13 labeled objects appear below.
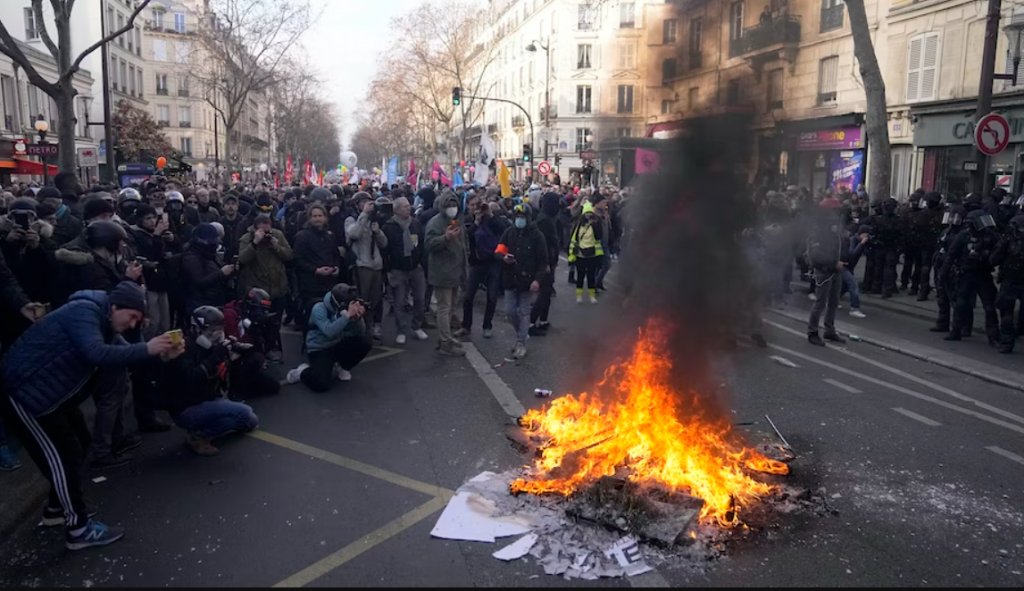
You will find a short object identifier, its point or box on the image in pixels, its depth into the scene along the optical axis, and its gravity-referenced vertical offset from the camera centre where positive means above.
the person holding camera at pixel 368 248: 8.75 -0.67
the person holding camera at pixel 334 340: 7.11 -1.47
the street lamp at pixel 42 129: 18.09 +1.40
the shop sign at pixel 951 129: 17.75 +2.08
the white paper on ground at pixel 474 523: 4.17 -1.92
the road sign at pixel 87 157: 18.52 +0.75
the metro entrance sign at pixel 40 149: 16.30 +0.80
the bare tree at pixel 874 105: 13.55 +2.07
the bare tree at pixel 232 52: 32.38 +6.41
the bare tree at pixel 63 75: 15.33 +2.33
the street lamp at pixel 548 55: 25.27 +5.13
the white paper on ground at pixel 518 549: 3.93 -1.93
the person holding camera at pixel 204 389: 5.46 -1.52
